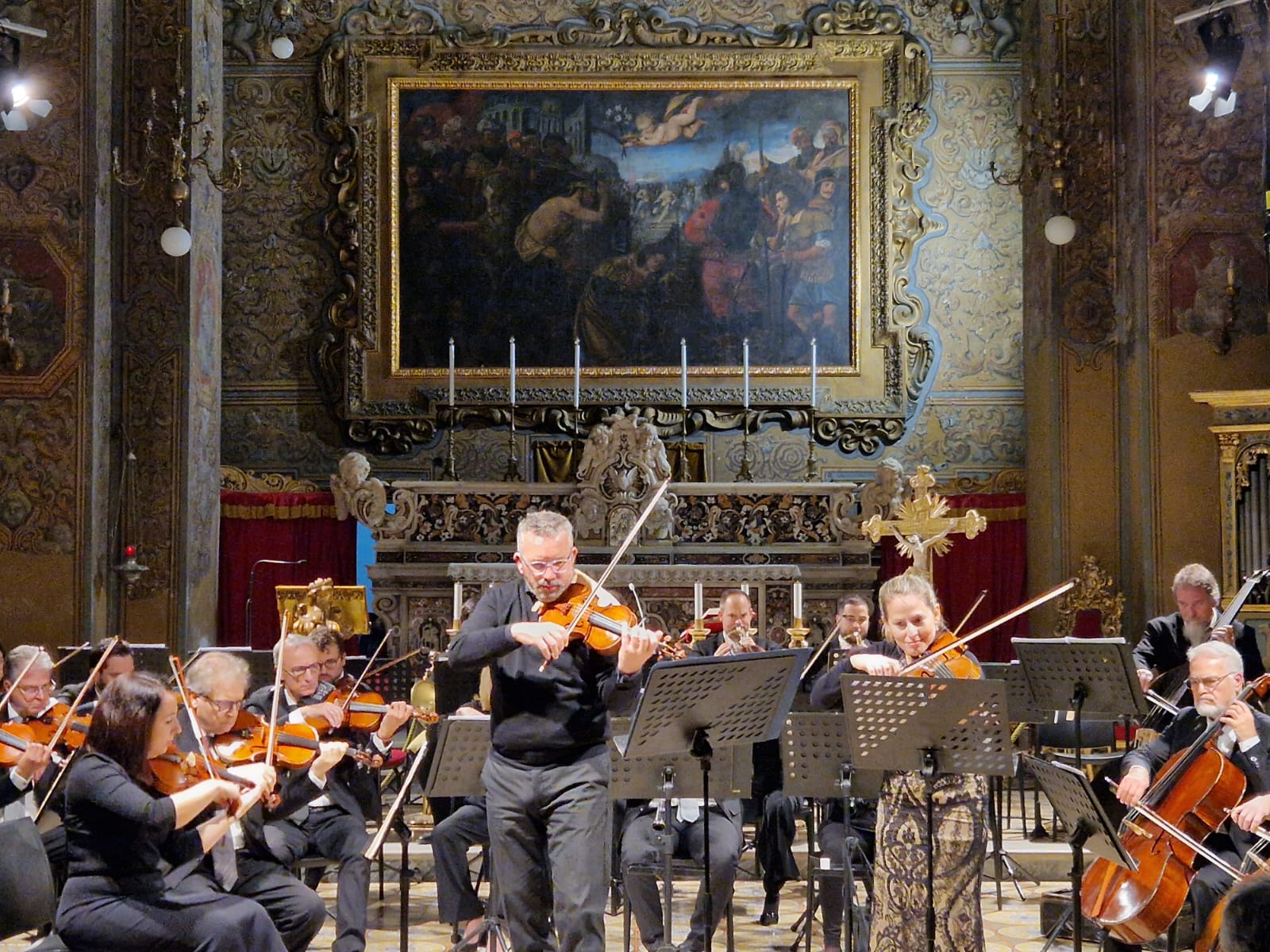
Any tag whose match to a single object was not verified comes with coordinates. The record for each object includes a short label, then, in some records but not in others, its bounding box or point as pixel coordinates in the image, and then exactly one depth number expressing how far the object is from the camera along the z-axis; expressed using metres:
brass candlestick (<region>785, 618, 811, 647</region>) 8.15
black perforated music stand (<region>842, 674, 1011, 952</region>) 5.23
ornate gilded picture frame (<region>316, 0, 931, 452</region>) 14.39
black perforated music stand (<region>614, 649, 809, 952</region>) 5.07
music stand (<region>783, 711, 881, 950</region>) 6.06
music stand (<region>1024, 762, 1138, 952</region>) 5.21
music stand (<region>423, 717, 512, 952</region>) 6.34
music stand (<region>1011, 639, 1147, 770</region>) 7.06
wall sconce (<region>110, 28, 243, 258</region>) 11.35
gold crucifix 10.08
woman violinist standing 5.48
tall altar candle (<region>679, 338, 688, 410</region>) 13.30
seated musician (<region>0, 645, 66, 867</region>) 6.22
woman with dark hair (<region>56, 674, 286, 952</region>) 4.73
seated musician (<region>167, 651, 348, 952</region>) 5.81
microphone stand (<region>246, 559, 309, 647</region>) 12.54
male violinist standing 5.15
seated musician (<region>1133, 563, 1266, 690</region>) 7.90
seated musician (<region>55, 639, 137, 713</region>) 7.95
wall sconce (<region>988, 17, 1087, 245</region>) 11.26
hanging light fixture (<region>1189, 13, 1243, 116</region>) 10.16
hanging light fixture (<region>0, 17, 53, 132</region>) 9.71
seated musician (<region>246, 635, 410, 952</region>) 6.43
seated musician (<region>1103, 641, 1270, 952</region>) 5.84
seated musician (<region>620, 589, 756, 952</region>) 6.38
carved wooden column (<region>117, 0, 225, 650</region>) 11.71
